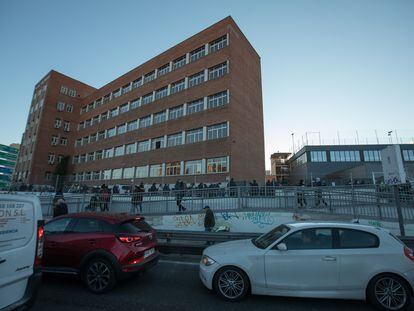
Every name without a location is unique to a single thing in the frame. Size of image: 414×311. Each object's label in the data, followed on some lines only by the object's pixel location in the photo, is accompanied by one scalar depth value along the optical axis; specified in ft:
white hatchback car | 13.57
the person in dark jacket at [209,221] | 34.24
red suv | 15.70
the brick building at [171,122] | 94.12
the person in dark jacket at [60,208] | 30.16
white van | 9.85
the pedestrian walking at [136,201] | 42.65
